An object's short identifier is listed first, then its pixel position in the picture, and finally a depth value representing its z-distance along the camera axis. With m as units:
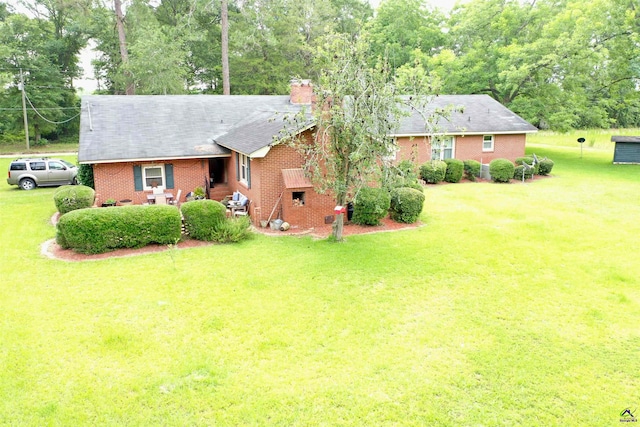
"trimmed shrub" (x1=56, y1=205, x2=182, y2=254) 11.99
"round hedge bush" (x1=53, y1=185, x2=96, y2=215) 15.12
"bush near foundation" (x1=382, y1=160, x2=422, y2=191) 12.20
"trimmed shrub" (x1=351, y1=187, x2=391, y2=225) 14.45
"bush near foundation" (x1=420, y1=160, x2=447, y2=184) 22.83
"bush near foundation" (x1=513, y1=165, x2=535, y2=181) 24.09
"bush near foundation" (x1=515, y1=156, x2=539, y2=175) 24.57
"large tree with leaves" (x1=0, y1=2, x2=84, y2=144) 41.81
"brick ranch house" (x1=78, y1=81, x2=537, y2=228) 14.84
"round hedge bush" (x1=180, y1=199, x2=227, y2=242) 13.11
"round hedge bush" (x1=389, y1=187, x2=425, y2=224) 15.04
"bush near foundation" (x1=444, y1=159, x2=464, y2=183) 23.48
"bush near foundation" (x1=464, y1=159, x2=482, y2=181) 24.27
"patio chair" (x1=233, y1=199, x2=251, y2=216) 16.21
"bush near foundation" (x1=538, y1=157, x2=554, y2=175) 24.75
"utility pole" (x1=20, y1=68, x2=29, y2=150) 38.88
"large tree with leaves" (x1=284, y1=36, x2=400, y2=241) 11.30
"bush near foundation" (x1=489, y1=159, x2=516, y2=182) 23.00
